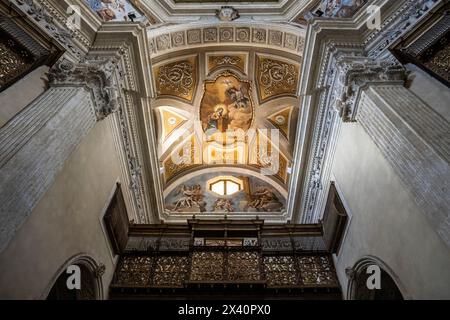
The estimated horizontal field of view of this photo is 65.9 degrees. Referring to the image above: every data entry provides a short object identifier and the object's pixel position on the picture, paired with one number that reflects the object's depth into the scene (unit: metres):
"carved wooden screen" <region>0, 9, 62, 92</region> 5.29
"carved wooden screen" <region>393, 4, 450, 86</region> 5.35
